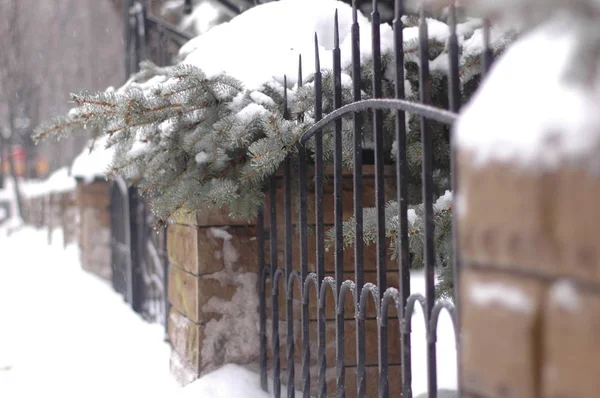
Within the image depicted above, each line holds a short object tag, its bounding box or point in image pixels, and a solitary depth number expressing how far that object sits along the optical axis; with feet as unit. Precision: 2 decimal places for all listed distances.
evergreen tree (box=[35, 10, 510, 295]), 8.52
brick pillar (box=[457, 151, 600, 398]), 3.03
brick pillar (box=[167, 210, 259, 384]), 10.64
